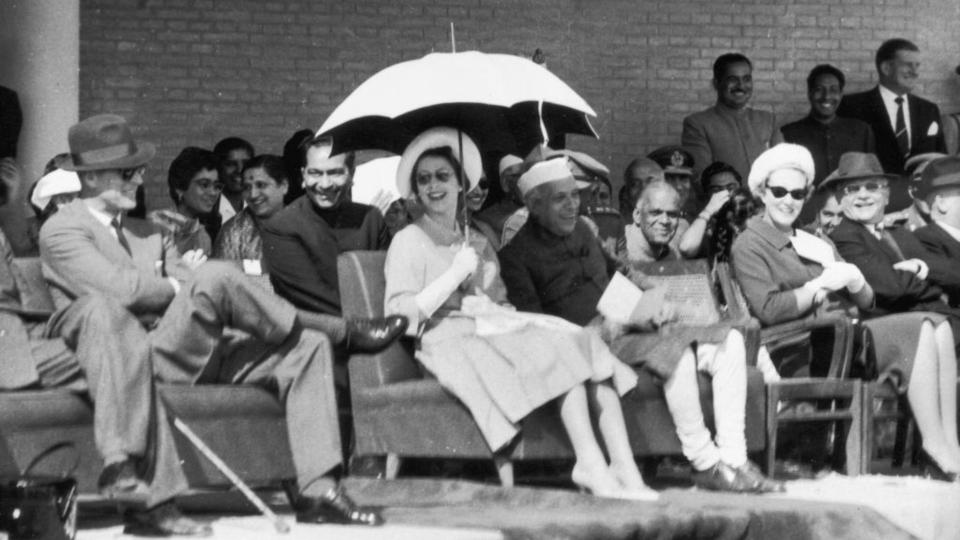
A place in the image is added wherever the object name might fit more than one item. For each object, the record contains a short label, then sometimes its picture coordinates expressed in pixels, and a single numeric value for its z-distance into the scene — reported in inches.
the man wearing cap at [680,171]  716.3
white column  643.9
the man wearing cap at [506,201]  614.6
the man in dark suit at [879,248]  579.2
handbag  368.5
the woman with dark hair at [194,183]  637.3
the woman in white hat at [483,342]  470.4
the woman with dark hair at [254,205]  570.7
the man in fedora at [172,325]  413.0
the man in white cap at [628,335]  497.8
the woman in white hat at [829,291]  550.8
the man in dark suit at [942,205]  603.3
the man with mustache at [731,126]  761.2
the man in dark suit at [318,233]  515.3
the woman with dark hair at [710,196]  629.7
